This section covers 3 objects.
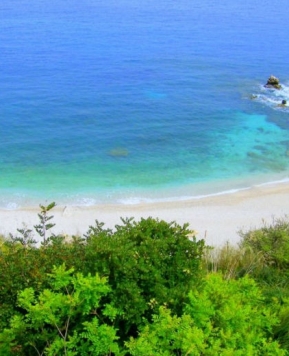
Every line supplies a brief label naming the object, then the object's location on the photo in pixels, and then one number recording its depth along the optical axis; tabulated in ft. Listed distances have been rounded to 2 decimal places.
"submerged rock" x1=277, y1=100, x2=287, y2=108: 125.59
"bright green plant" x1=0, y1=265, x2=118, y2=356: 22.53
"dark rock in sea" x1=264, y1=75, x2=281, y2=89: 139.64
